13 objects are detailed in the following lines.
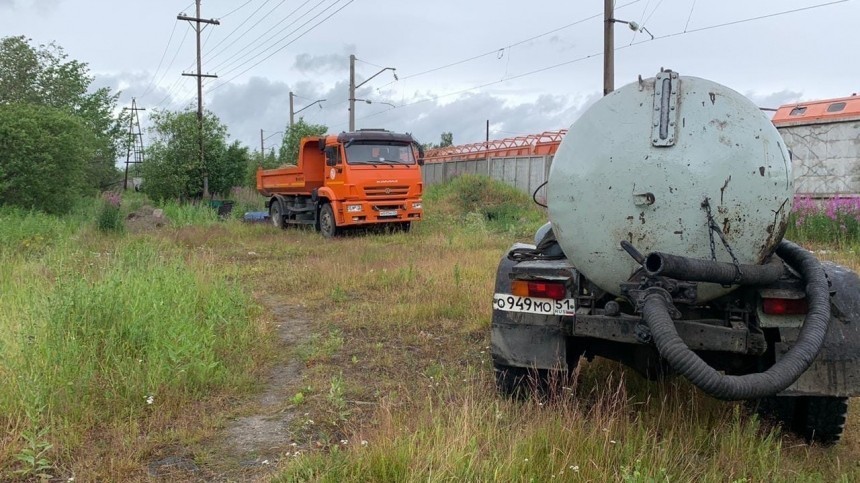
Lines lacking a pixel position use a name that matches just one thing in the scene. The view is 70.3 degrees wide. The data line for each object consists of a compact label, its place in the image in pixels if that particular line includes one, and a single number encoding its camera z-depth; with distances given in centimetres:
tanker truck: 286
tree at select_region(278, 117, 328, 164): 3203
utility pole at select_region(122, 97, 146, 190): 4460
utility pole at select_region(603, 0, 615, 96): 1381
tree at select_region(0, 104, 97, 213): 1700
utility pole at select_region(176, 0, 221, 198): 2594
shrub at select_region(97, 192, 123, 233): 1444
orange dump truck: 1404
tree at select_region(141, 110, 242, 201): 2556
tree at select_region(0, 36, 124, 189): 2941
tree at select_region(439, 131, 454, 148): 7900
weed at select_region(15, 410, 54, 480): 304
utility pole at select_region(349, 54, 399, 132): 2956
